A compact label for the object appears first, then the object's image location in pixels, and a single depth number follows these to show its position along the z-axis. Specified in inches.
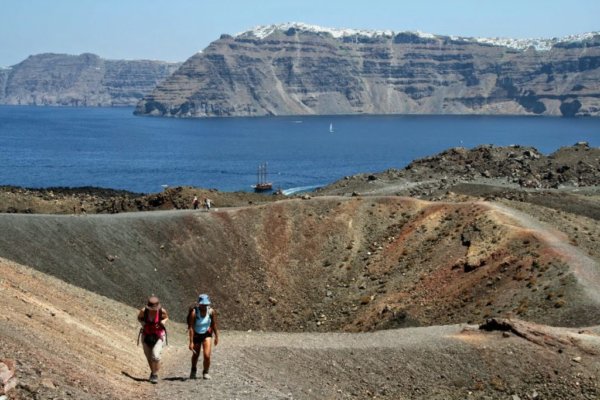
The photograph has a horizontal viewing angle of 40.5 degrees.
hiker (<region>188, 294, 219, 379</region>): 914.7
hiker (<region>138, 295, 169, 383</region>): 880.3
